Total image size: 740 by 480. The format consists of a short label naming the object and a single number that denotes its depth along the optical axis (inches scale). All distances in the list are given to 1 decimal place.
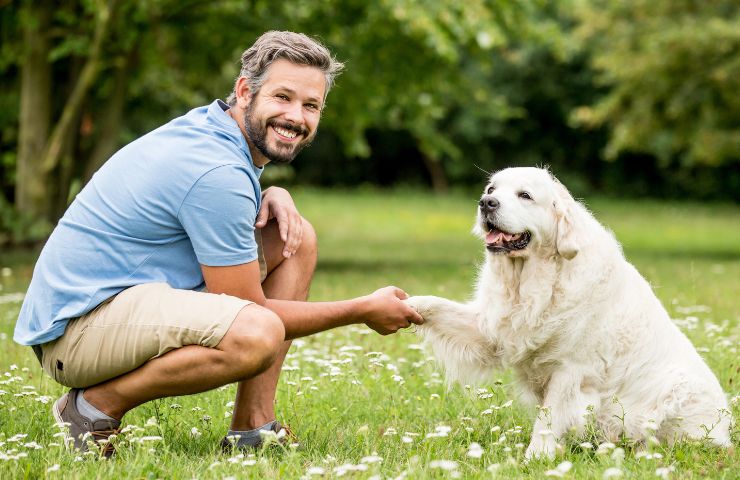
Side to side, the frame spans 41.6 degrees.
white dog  170.4
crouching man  145.9
